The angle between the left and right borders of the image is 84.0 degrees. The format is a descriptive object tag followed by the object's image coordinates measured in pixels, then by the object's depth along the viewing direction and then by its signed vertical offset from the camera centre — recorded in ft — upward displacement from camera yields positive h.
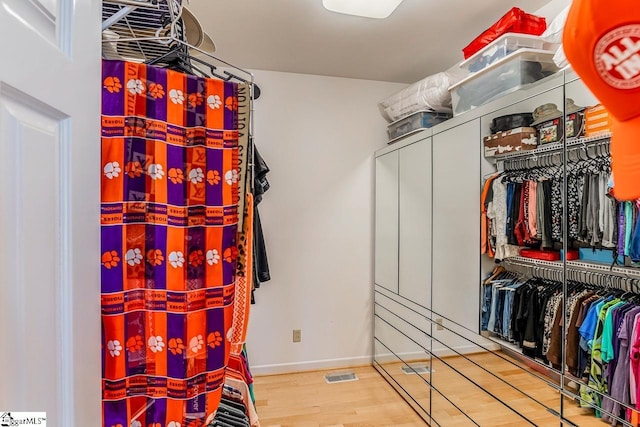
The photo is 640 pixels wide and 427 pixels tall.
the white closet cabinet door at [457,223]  6.58 -0.17
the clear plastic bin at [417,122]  8.70 +2.38
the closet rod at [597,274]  4.38 -0.79
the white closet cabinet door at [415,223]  8.10 -0.19
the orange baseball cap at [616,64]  1.90 +0.84
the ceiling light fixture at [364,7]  5.72 +3.43
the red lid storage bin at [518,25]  6.01 +3.29
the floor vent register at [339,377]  9.86 -4.58
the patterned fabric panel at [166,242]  3.01 -0.23
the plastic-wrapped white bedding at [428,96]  8.29 +2.89
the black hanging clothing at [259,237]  8.06 -0.52
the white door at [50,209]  1.55 +0.04
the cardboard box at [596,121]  4.09 +1.10
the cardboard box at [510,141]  5.32 +1.18
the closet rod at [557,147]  4.29 +0.91
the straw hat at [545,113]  4.79 +1.41
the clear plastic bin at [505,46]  5.90 +2.88
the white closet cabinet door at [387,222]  9.73 -0.20
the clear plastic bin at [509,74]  5.70 +2.38
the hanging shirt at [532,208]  5.45 +0.09
